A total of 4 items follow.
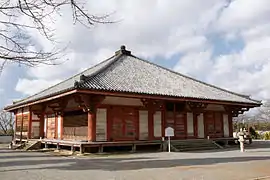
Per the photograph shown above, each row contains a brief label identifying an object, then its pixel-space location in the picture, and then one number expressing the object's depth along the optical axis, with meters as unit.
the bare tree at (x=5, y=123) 42.35
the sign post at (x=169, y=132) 15.37
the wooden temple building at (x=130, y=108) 14.80
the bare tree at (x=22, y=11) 5.65
